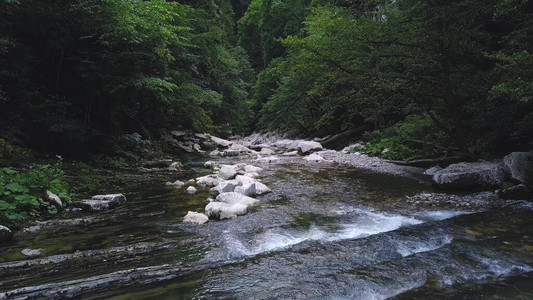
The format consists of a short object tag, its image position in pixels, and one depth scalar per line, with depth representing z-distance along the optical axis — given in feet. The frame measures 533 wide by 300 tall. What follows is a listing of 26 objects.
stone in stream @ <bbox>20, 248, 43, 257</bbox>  11.65
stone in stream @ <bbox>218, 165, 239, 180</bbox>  27.48
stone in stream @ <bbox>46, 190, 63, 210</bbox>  17.48
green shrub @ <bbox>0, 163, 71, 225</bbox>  14.85
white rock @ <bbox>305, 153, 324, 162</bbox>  43.11
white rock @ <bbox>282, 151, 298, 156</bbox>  51.11
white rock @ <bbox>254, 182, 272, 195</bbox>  22.97
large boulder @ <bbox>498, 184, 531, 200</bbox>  19.06
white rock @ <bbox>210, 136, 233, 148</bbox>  69.77
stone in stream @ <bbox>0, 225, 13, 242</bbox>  12.64
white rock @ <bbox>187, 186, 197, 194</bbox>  23.34
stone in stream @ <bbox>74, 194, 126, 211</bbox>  18.03
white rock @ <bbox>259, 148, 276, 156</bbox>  55.62
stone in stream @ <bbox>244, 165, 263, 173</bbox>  32.50
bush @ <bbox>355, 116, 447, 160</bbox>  35.12
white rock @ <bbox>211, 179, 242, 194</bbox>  21.93
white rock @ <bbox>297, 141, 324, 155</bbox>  51.53
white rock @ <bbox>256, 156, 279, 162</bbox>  44.10
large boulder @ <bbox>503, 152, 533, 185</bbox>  19.84
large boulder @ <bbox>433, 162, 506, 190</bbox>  22.13
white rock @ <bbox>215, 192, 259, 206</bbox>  19.69
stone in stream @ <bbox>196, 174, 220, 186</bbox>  26.31
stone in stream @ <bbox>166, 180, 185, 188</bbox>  25.89
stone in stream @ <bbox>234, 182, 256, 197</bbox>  21.70
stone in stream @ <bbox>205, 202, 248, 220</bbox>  17.13
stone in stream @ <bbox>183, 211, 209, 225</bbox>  16.31
